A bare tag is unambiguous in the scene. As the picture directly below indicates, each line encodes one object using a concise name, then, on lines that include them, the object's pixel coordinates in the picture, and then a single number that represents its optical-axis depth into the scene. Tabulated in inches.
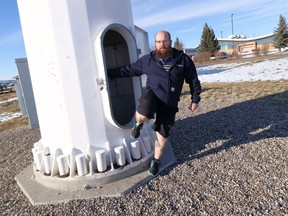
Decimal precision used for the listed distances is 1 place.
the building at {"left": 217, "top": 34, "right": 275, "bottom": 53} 3111.7
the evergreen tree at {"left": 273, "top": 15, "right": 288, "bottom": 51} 1907.0
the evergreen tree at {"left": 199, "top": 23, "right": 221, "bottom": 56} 2060.8
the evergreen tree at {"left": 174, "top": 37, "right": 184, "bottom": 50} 2384.2
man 129.1
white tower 133.6
